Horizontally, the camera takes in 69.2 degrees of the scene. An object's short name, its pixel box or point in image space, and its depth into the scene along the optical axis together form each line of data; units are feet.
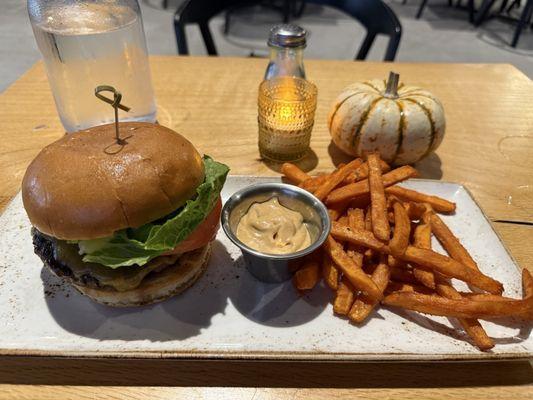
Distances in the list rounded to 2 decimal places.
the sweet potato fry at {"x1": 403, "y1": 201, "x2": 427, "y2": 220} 1.02
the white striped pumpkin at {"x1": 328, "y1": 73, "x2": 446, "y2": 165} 1.14
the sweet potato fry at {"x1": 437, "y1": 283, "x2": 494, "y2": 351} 0.74
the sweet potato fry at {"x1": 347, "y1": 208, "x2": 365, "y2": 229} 0.95
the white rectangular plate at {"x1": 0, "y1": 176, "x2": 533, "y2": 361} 0.74
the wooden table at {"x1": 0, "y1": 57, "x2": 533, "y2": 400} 0.72
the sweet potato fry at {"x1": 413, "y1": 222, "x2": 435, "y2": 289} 0.84
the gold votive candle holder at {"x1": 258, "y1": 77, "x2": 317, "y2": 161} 1.20
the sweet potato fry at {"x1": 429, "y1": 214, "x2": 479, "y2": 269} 0.89
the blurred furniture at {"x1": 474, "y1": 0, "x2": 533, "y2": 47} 4.21
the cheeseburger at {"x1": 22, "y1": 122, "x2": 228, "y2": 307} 0.73
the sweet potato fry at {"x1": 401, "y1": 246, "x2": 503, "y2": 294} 0.81
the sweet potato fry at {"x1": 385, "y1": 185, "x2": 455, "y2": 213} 1.03
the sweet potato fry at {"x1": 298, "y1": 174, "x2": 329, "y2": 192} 1.04
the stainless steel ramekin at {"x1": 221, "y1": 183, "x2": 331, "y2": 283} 0.84
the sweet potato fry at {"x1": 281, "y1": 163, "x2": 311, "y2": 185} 1.10
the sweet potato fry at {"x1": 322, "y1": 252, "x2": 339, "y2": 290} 0.84
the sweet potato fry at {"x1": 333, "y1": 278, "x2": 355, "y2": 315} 0.80
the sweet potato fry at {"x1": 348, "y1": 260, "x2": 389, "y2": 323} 0.79
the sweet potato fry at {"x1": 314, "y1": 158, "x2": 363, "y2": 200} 1.00
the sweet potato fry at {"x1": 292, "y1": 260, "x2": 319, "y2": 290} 0.84
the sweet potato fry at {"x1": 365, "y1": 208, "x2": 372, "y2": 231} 0.95
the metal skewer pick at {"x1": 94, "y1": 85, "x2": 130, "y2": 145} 0.71
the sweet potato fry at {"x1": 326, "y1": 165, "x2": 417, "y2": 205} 0.98
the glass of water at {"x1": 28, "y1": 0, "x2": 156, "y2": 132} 1.11
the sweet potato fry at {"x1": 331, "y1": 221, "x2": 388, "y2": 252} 0.87
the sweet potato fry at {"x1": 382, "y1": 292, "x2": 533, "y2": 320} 0.76
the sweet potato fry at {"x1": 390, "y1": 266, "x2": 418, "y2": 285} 0.89
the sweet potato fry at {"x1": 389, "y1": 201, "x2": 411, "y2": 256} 0.85
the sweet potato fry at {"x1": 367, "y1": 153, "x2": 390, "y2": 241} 0.88
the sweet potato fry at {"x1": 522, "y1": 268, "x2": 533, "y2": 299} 0.81
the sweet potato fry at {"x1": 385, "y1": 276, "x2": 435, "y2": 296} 0.86
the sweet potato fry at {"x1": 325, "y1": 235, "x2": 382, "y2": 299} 0.79
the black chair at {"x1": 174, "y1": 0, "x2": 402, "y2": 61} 1.73
